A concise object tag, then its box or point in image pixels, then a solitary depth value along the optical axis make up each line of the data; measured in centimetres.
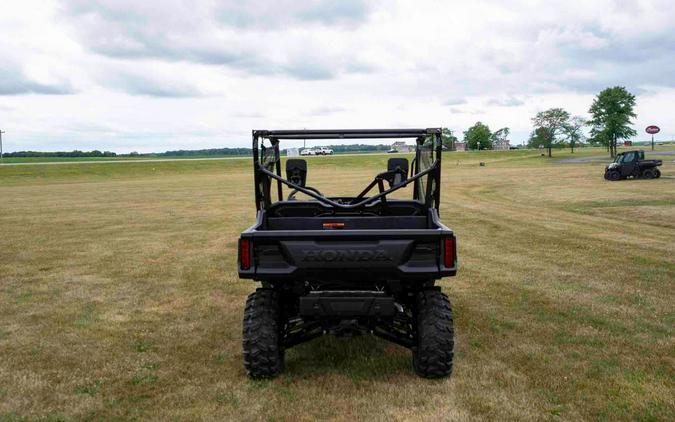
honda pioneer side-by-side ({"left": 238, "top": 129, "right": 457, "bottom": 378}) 471
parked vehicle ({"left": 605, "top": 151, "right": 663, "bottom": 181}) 3266
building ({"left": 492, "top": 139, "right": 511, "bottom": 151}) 14218
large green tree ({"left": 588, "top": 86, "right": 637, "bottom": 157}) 6198
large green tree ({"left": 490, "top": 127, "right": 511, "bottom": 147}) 14238
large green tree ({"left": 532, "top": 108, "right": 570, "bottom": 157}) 8044
